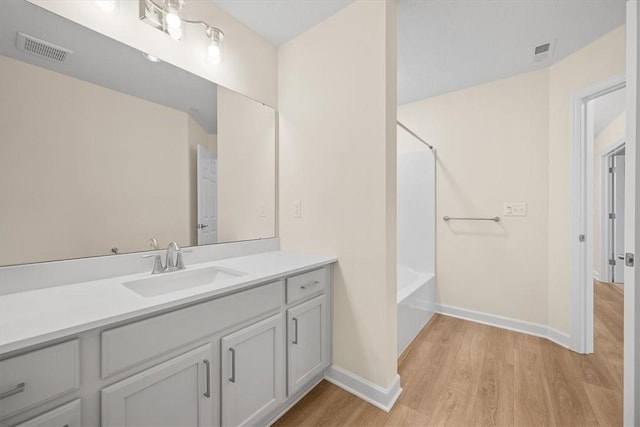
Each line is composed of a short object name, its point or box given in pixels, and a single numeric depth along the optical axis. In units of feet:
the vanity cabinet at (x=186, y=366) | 2.31
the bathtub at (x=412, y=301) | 6.63
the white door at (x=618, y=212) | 13.05
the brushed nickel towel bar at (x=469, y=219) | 8.37
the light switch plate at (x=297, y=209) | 6.30
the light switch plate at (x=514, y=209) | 8.00
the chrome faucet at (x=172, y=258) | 4.51
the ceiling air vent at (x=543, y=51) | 6.61
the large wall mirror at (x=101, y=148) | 3.37
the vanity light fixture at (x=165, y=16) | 4.41
